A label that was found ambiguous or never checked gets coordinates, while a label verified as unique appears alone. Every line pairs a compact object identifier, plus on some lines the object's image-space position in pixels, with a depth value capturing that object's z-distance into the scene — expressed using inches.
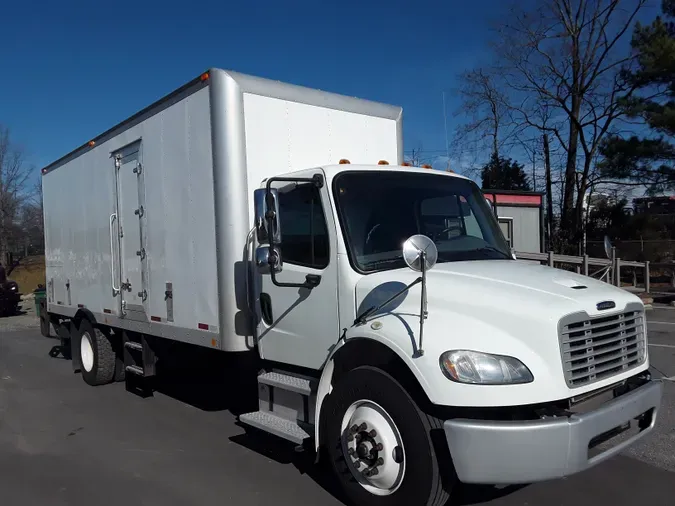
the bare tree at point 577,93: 1056.2
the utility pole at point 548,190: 1171.9
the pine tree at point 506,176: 1333.7
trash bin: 549.1
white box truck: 140.3
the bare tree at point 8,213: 1637.6
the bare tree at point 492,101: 1134.4
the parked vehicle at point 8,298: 840.3
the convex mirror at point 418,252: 146.2
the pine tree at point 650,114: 935.7
